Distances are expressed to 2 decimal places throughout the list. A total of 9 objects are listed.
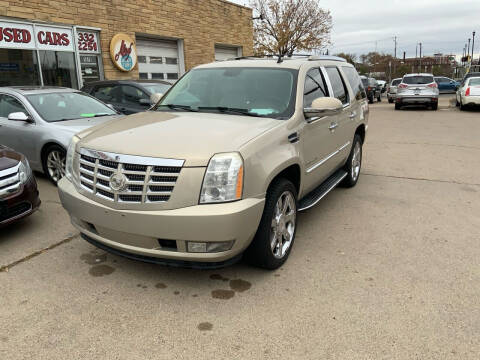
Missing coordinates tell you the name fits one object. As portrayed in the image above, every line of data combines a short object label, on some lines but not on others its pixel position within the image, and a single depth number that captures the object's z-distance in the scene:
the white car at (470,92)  16.58
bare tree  29.78
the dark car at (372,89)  23.12
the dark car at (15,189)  4.02
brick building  10.91
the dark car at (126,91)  8.68
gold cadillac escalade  2.85
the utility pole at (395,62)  78.75
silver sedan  6.01
